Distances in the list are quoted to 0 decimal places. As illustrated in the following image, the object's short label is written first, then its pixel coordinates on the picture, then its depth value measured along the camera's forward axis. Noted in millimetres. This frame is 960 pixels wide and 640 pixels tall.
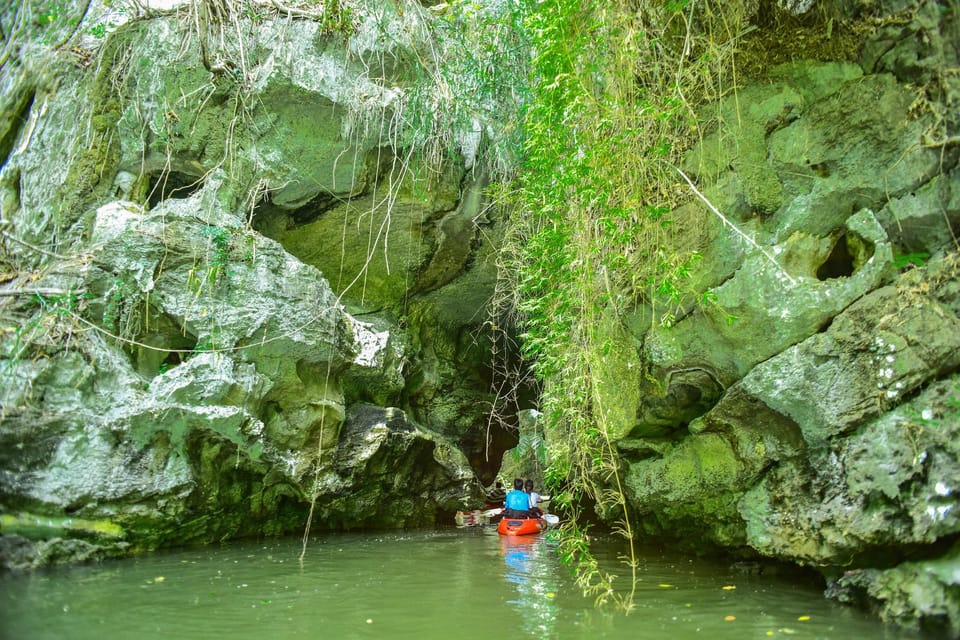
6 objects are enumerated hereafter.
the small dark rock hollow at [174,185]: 8586
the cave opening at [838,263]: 5300
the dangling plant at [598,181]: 4684
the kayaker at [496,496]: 12670
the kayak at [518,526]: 9367
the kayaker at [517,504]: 9703
